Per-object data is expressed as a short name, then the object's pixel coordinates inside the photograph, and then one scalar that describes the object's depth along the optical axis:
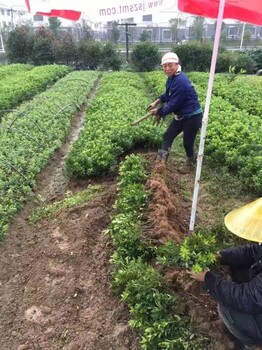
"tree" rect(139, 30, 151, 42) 46.16
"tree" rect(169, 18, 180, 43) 49.62
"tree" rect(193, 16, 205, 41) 47.67
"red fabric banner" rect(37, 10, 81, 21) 4.74
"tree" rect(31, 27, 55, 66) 33.91
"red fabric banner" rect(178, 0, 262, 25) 4.00
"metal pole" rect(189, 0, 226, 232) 3.89
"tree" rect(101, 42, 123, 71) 32.53
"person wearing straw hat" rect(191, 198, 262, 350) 2.73
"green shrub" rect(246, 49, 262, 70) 33.09
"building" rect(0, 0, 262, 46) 50.31
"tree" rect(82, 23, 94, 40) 44.20
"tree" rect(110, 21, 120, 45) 46.38
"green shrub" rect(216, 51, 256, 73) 30.78
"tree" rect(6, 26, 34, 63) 34.72
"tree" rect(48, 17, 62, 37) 49.18
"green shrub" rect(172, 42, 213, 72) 31.23
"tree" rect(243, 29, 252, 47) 47.59
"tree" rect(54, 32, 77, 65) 33.88
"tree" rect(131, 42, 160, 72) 31.77
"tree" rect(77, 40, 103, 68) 33.12
